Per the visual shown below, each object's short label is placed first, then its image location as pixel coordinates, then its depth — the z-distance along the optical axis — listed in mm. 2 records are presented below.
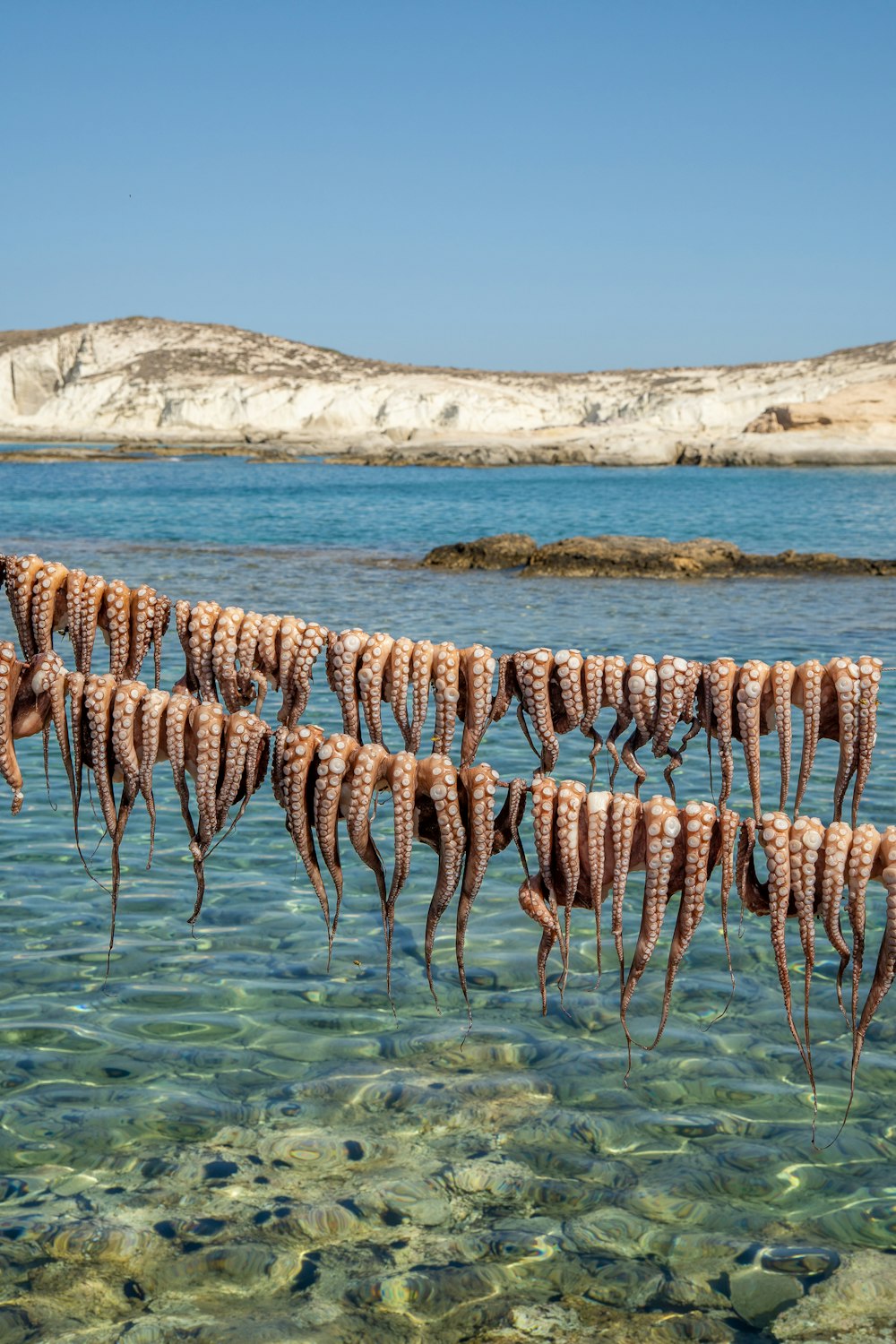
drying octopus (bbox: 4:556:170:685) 4844
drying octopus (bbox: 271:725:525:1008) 3945
